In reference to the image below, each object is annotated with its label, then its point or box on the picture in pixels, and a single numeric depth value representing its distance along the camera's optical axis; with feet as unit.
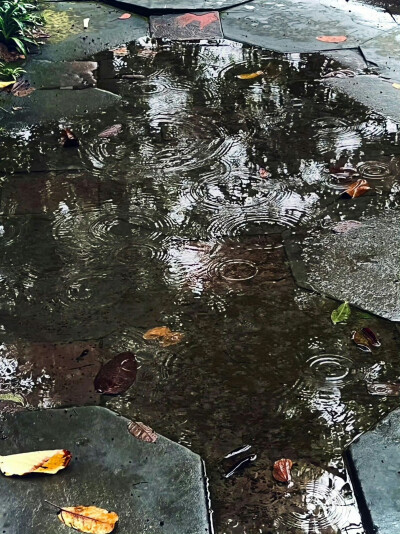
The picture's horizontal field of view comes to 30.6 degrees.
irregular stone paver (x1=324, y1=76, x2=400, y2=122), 14.40
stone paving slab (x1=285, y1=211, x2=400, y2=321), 9.66
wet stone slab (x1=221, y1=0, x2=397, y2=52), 17.60
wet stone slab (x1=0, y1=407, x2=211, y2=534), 7.03
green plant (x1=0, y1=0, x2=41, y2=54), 17.80
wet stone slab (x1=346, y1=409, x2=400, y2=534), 6.91
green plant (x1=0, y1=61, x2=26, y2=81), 16.61
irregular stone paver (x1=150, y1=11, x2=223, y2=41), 18.19
